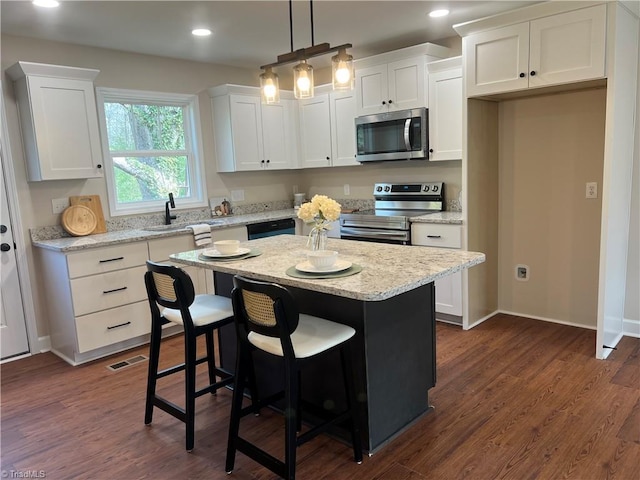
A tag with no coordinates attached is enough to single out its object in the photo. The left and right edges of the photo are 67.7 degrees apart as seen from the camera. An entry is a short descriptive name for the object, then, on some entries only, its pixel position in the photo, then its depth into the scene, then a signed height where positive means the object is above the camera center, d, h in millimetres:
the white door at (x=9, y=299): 3559 -838
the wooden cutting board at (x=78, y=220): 3775 -282
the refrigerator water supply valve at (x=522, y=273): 3996 -904
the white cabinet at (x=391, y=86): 4027 +738
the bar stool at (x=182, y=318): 2291 -698
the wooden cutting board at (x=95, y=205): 3876 -174
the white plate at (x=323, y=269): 2125 -423
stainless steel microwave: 4059 +304
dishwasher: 4441 -502
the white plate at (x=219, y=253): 2590 -411
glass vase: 2398 -330
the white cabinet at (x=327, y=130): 4672 +437
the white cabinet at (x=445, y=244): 3756 -605
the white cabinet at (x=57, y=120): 3381 +481
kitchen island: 2078 -710
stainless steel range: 4027 -386
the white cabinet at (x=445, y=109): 3820 +481
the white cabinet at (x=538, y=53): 2916 +727
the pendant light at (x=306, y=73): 2264 +506
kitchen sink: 4117 -409
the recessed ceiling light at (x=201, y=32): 3554 +1105
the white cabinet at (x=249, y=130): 4617 +466
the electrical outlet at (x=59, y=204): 3768 -146
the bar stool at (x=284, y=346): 1859 -704
